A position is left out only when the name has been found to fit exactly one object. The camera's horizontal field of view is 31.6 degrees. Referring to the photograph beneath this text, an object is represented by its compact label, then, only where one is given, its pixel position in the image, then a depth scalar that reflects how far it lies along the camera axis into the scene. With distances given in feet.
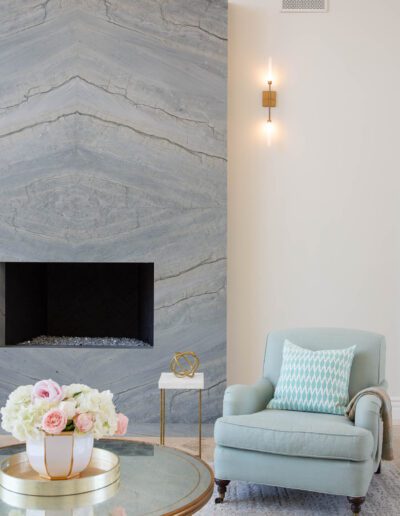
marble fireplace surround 15.26
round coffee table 6.72
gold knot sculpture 14.81
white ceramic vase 7.09
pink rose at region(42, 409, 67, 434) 6.95
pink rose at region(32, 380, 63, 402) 7.15
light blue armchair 9.72
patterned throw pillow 11.23
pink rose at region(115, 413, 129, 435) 7.56
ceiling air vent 16.16
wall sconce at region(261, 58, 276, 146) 16.10
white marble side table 12.24
